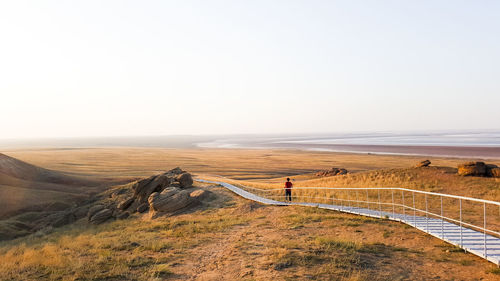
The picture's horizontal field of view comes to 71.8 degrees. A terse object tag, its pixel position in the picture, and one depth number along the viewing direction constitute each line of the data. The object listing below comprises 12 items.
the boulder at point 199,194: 27.07
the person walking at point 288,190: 24.95
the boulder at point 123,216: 26.24
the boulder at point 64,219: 27.69
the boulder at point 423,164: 31.00
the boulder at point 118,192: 36.08
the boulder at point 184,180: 32.31
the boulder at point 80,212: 29.58
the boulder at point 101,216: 26.08
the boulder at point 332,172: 46.03
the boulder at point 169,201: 24.84
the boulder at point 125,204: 29.15
